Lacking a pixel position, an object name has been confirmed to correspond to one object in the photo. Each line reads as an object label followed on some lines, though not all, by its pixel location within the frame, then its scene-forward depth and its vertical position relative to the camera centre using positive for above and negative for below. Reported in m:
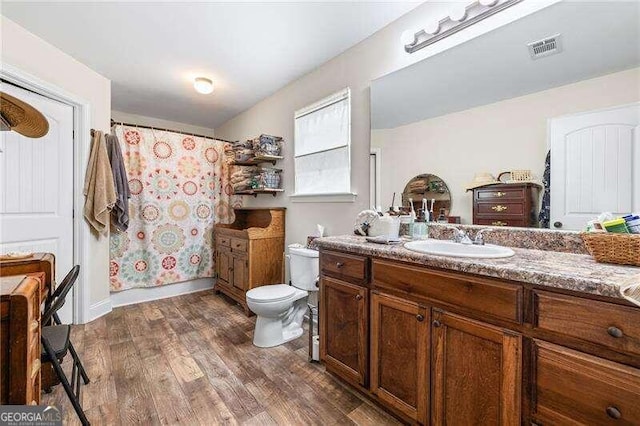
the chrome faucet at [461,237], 1.44 -0.14
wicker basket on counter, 0.97 -0.13
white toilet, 2.14 -0.71
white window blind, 2.30 +0.58
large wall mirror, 1.16 +0.48
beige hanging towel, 2.54 +0.22
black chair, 1.25 -0.64
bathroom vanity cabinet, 0.81 -0.51
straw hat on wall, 1.09 +0.39
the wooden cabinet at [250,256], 2.80 -0.48
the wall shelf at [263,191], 2.99 +0.22
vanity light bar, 1.46 +1.10
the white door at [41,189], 2.08 +0.18
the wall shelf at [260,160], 2.98 +0.58
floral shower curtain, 3.05 +0.04
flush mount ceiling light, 2.80 +1.29
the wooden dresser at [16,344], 0.78 -0.38
